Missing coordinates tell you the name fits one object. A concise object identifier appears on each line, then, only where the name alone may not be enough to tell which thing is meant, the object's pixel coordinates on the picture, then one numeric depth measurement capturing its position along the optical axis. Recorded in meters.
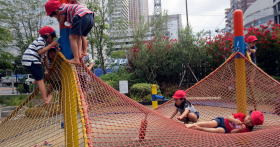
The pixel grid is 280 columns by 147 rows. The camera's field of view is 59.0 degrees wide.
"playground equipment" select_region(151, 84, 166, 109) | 6.07
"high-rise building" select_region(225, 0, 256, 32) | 67.06
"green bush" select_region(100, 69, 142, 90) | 10.06
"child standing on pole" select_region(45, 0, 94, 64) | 2.28
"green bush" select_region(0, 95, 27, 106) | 9.57
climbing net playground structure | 1.96
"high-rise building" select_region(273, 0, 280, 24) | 30.34
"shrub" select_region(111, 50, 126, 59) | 11.55
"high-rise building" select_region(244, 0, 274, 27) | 37.91
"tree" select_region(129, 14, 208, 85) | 9.81
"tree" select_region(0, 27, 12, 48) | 8.99
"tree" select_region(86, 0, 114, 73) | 11.30
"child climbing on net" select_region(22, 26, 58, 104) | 2.70
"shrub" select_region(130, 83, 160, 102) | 8.99
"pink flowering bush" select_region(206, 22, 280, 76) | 8.85
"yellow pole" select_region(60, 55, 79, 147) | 1.86
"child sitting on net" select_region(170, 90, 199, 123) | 3.82
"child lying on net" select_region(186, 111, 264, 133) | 3.23
